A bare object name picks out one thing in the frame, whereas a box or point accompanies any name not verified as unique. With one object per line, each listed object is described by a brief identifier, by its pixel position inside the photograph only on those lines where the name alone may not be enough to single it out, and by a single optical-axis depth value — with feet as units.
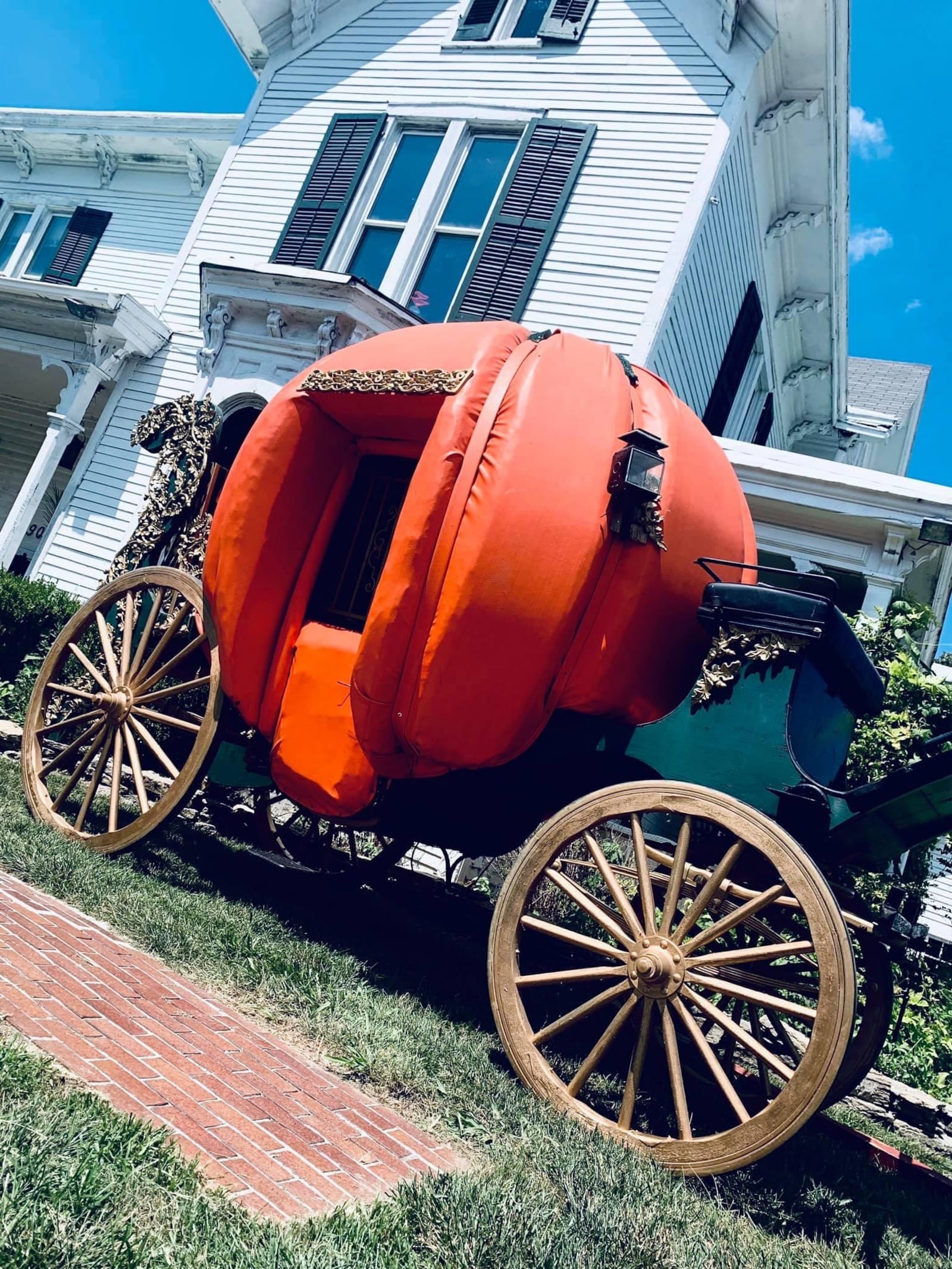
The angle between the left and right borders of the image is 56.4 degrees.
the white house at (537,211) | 30.40
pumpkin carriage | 9.40
